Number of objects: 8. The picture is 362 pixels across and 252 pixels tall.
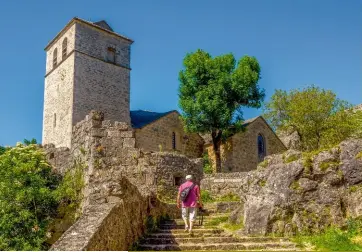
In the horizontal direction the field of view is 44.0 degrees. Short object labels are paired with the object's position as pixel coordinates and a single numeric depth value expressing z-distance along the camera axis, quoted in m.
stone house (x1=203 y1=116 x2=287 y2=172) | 37.03
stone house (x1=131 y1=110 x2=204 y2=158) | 34.91
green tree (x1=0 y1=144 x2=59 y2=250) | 12.80
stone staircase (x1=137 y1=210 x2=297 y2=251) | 10.09
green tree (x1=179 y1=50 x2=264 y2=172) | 34.50
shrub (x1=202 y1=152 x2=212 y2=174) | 34.95
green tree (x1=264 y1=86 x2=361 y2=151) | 28.42
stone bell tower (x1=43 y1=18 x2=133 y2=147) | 35.16
